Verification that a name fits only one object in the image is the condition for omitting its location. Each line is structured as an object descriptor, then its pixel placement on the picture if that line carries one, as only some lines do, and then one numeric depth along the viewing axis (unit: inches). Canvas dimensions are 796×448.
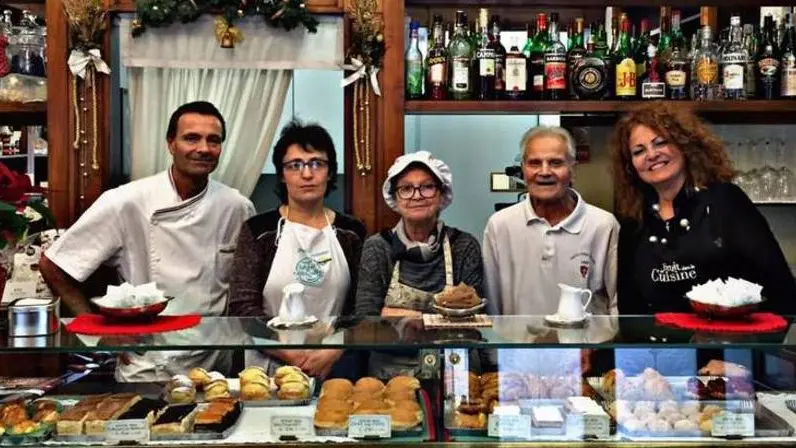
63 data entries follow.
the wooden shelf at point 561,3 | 124.4
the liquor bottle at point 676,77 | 123.3
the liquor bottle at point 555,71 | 122.1
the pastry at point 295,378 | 72.4
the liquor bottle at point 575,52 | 123.7
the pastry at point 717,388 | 68.6
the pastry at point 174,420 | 63.9
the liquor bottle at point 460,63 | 121.6
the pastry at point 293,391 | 71.6
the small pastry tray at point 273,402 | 71.1
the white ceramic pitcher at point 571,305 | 70.1
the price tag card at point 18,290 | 114.4
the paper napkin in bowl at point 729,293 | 68.7
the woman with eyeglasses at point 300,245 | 99.7
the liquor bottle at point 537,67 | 124.1
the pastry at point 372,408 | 65.9
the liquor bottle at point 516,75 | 122.6
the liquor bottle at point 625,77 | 123.3
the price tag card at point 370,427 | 63.6
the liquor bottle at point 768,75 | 125.3
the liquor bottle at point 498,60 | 123.5
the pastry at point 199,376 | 74.3
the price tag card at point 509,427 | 63.7
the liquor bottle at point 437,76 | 122.0
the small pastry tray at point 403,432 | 63.9
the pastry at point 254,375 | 73.6
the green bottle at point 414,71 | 122.4
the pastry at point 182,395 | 71.4
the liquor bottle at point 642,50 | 127.0
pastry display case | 63.6
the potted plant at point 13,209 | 65.0
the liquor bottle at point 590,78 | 122.6
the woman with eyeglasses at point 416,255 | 92.2
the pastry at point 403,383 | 70.8
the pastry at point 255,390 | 72.4
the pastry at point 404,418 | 64.2
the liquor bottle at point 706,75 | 123.1
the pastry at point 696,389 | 68.8
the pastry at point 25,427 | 64.1
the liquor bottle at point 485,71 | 122.3
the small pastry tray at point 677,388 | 68.5
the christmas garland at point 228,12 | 117.3
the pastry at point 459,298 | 70.9
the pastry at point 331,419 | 64.3
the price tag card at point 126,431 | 63.1
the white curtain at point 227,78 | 121.3
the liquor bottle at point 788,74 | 124.1
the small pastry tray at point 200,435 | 63.6
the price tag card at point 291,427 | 63.9
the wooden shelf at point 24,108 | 119.5
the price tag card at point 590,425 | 63.9
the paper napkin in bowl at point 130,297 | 69.7
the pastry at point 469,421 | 64.9
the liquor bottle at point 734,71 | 122.0
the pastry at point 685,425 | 64.2
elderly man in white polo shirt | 99.5
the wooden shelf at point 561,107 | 120.4
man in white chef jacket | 107.7
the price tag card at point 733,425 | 63.8
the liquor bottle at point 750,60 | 126.3
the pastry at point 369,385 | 70.3
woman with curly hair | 89.7
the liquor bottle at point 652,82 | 123.0
